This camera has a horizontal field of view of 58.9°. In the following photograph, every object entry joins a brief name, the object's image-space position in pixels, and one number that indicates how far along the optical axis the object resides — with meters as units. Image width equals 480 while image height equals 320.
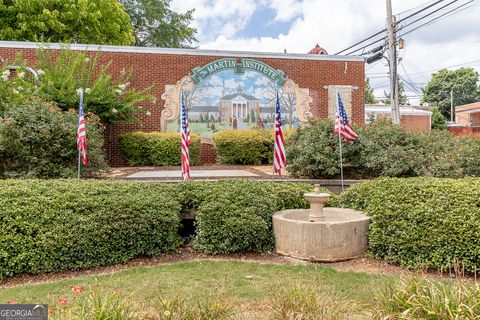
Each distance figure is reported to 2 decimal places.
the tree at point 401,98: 61.69
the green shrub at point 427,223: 5.54
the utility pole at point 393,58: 20.81
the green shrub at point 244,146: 14.91
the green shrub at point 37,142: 8.62
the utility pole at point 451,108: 54.34
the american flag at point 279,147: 8.21
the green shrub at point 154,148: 14.25
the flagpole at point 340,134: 8.80
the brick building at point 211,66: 15.62
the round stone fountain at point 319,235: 6.20
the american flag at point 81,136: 8.00
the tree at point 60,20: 21.06
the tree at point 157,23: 32.38
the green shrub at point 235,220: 6.39
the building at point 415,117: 37.69
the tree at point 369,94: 55.80
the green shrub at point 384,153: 8.77
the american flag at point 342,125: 8.83
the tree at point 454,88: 59.06
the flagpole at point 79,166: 8.46
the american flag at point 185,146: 7.98
